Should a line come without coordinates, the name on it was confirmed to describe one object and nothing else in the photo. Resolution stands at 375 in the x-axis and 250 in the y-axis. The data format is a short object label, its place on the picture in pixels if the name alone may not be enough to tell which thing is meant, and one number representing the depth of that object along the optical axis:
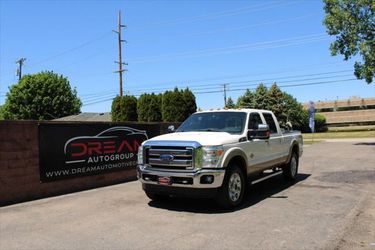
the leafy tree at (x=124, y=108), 35.44
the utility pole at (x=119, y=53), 47.69
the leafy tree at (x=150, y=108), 33.16
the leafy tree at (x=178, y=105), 29.06
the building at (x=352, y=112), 90.00
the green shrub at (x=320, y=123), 82.44
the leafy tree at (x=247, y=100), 64.15
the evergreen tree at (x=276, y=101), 61.41
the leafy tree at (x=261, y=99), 62.24
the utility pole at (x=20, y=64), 65.56
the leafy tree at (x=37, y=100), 58.41
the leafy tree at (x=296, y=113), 76.38
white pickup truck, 8.52
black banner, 11.20
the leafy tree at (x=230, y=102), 88.57
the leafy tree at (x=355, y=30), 29.75
